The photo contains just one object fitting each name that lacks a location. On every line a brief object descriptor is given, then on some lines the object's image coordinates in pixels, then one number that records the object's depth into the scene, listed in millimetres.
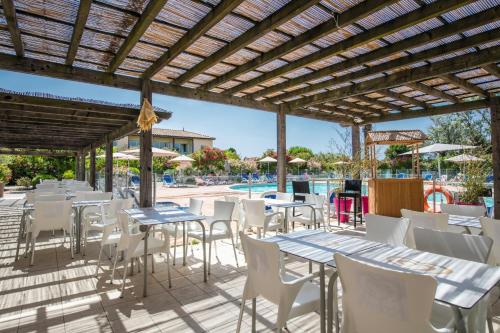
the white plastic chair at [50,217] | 4191
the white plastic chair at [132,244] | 3145
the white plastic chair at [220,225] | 3946
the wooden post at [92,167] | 11919
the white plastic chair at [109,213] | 4574
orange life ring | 7797
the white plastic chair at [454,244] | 2049
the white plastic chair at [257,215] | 4398
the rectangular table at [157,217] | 3232
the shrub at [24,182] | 19531
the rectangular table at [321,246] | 1907
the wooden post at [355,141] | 9094
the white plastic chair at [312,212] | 5031
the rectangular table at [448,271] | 1372
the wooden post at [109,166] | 8789
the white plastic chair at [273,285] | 1779
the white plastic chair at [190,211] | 4196
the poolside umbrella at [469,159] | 7648
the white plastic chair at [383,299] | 1249
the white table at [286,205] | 4633
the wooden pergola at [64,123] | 4809
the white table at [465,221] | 3113
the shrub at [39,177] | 19234
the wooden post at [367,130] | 8292
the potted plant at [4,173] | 16472
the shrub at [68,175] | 20934
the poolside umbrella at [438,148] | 9289
